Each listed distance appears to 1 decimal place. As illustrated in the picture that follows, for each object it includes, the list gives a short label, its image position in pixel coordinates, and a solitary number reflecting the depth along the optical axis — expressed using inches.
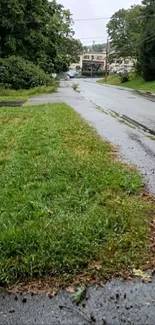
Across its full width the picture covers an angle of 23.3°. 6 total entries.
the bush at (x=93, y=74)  3630.4
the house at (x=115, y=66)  3838.6
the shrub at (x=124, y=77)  1921.8
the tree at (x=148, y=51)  1444.3
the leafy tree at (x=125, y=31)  2181.3
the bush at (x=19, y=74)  960.3
